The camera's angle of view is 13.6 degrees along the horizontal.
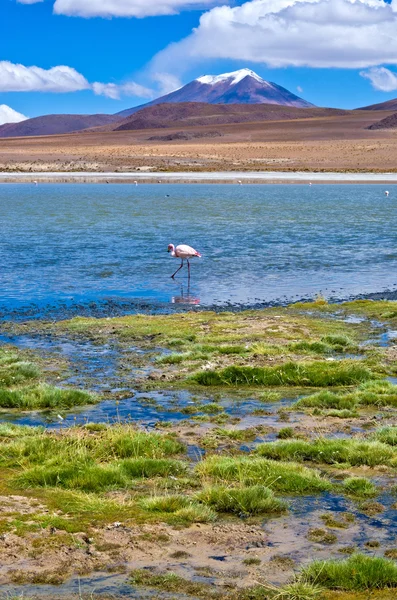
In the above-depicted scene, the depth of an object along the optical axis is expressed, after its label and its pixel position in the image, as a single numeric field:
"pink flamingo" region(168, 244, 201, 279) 44.87
